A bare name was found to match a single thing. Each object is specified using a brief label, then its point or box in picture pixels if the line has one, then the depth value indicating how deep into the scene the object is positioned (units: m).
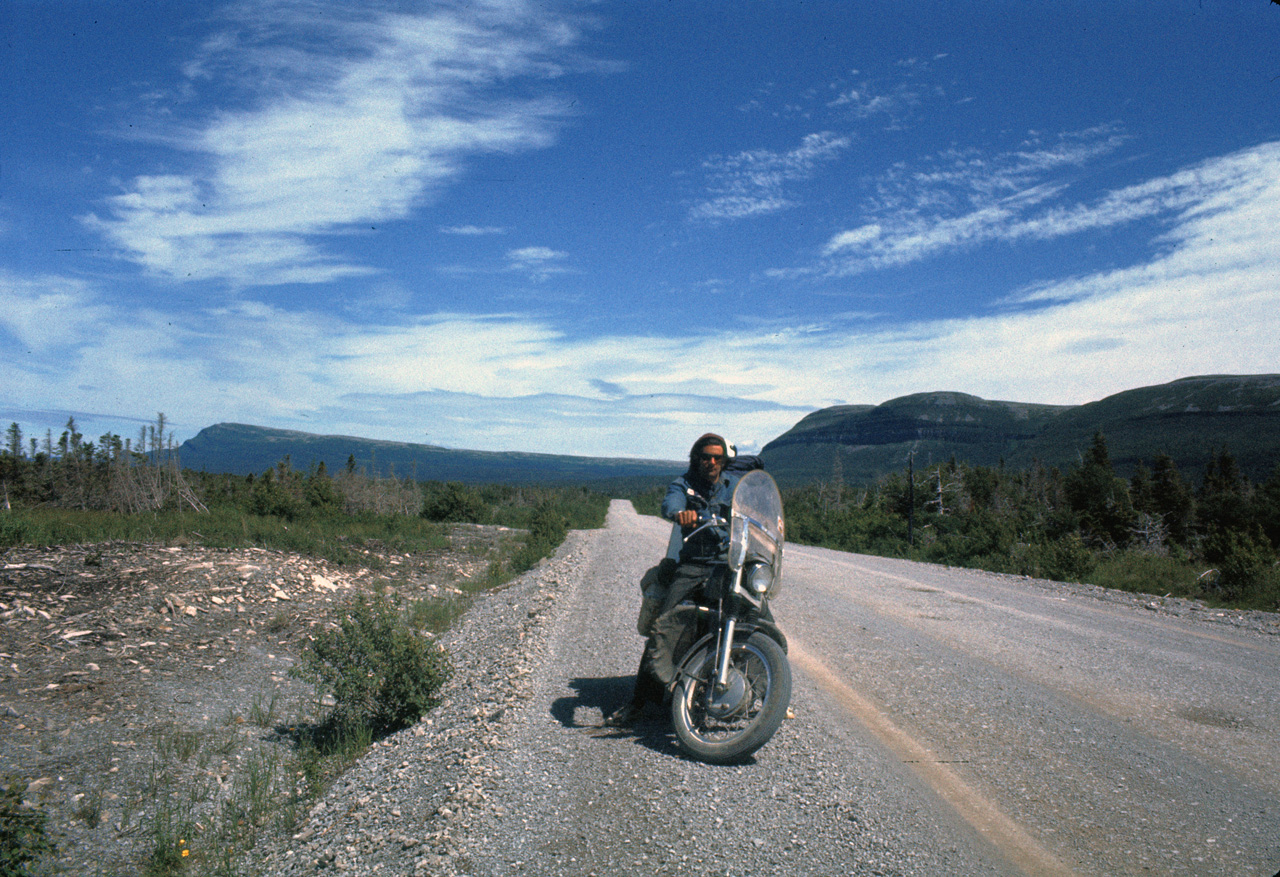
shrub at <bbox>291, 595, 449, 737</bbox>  6.19
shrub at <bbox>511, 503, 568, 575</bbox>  20.05
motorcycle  4.18
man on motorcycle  4.72
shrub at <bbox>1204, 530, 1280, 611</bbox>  11.79
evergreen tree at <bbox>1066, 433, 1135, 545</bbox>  33.10
